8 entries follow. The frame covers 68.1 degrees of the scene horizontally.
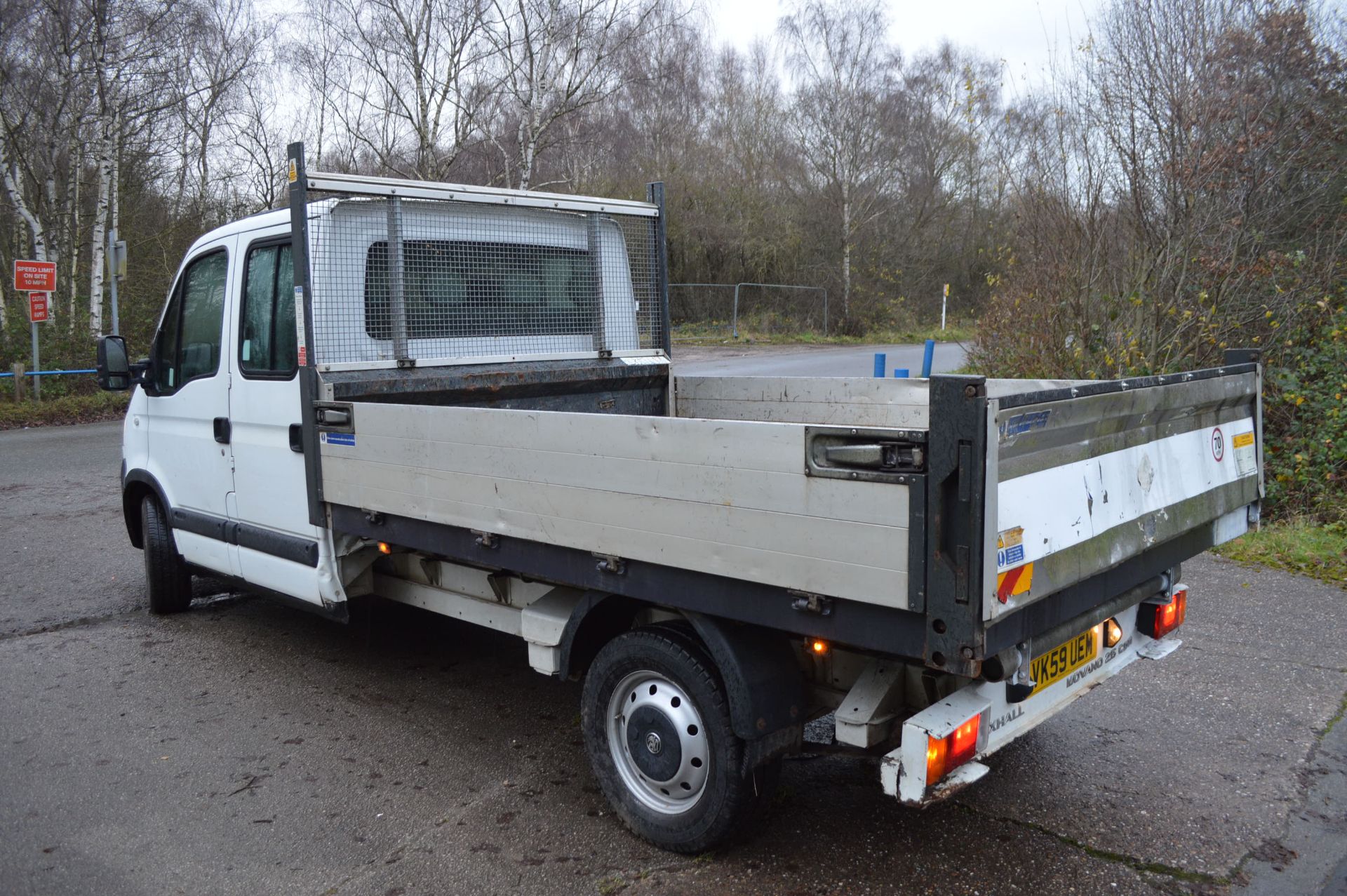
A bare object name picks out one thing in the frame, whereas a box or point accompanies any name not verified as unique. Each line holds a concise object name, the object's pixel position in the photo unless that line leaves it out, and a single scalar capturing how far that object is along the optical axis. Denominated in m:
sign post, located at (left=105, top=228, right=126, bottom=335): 16.42
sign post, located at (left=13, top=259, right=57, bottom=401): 16.09
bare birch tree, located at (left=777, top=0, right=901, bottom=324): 33.03
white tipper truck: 2.68
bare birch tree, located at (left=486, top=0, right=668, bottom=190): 22.56
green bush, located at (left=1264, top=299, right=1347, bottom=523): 8.07
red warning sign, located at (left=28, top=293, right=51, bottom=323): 16.72
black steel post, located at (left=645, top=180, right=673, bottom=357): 5.71
